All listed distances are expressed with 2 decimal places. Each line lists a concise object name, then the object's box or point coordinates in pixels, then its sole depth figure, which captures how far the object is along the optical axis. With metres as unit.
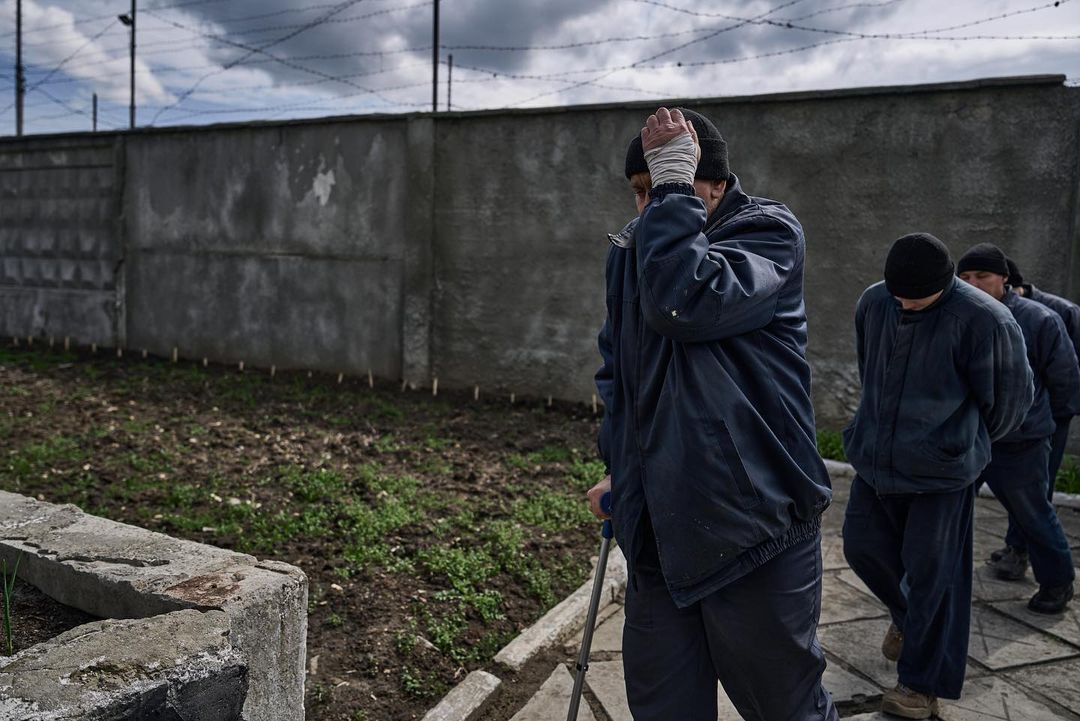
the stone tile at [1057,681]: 3.32
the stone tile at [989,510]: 5.68
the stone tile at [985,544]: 4.90
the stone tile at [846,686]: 3.34
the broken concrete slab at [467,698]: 3.05
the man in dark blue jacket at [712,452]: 1.98
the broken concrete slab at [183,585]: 2.40
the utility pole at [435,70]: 15.92
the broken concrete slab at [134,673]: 1.84
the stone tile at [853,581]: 4.40
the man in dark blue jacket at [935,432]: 3.16
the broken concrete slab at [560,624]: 3.50
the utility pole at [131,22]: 23.72
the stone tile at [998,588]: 4.35
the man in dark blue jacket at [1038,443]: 4.02
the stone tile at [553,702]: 3.16
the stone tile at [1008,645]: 3.65
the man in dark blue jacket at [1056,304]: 4.83
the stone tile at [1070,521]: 5.40
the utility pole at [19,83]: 25.58
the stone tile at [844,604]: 4.09
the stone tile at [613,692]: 3.20
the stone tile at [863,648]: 3.53
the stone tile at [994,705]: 3.19
